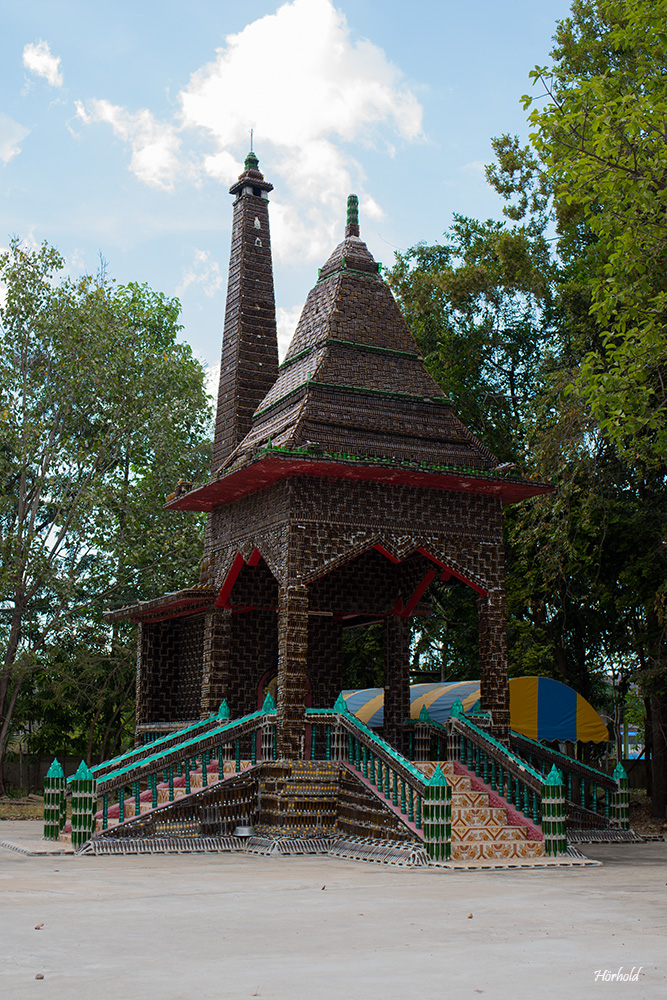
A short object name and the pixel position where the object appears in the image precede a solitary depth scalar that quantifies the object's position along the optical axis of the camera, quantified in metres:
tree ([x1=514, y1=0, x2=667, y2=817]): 12.29
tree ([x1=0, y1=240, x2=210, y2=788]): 23.83
